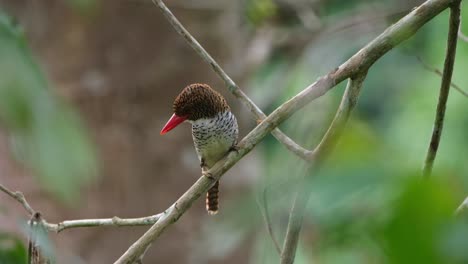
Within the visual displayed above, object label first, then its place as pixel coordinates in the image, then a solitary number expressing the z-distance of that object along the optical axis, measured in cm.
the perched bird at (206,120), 785
